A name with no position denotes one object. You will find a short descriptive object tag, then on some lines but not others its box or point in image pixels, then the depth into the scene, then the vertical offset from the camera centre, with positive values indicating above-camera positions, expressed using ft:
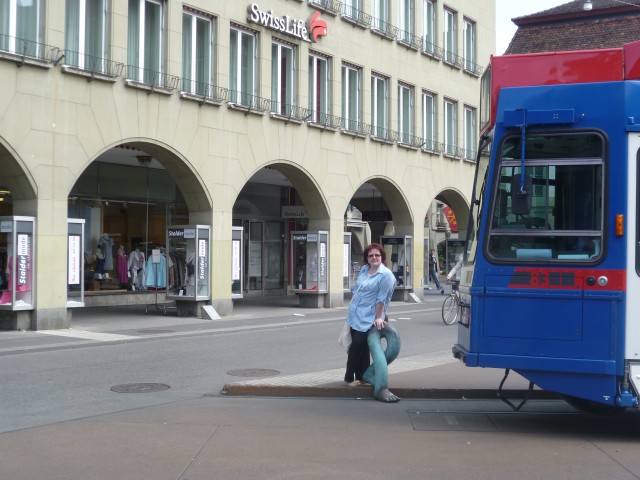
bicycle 66.80 -5.54
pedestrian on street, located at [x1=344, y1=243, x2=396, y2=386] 31.99 -2.18
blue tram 24.62 +0.33
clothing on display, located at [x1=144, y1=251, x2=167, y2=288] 78.95 -3.37
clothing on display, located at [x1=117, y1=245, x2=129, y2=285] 85.15 -3.15
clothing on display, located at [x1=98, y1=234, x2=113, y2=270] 83.30 -1.34
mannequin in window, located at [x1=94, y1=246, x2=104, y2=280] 82.84 -2.55
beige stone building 58.65 +8.66
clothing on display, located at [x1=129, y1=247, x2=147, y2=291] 85.66 -3.16
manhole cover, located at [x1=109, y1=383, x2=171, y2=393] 35.17 -6.35
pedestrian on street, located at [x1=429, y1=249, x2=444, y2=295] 121.90 -4.28
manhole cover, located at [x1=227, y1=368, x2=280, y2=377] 39.45 -6.34
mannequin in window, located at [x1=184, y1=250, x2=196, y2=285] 71.26 -2.56
